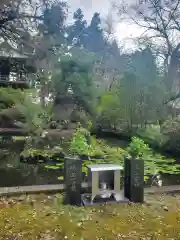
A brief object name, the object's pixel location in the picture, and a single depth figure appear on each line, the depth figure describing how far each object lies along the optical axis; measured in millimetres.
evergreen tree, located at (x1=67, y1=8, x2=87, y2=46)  17719
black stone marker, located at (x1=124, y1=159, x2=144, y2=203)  4109
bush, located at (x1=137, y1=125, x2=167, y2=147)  11359
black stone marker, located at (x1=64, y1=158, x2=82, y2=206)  3936
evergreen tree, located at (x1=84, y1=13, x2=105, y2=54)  25041
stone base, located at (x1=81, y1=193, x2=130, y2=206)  4000
